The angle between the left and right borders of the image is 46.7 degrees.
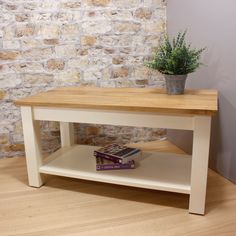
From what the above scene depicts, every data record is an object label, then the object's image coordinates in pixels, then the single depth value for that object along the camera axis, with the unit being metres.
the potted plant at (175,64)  1.28
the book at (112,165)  1.35
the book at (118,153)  1.38
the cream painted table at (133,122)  1.10
